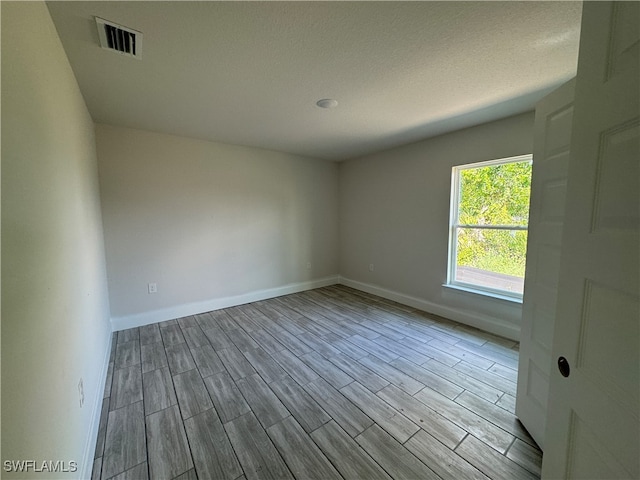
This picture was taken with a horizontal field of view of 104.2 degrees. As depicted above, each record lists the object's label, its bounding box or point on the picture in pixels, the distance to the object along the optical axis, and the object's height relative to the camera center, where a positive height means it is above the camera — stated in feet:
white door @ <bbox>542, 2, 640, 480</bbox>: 1.90 -0.40
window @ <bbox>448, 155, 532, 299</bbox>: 8.72 -0.21
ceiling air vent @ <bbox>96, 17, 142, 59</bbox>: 4.43 +3.45
